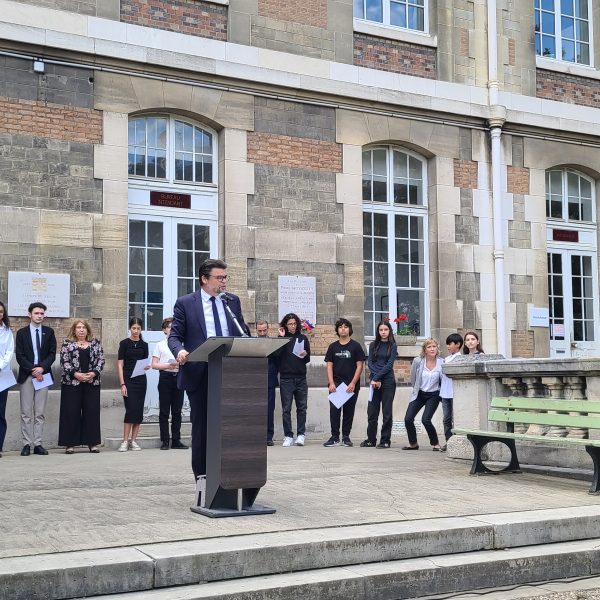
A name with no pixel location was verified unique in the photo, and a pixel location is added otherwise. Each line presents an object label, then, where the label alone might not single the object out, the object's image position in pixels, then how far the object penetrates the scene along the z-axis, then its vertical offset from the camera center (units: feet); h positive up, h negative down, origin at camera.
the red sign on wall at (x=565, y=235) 55.16 +7.25
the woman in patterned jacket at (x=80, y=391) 37.76 -1.23
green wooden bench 25.55 -1.90
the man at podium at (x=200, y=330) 22.07 +0.72
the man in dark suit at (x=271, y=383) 41.57 -1.10
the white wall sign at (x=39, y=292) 39.27 +2.98
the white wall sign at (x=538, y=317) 52.31 +2.24
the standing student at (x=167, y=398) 39.50 -1.63
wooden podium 20.67 -1.41
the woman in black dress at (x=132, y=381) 39.06 -0.88
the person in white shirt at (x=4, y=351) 36.24 +0.41
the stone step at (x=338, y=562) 15.98 -3.87
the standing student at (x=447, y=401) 38.50 -1.82
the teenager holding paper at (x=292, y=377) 41.11 -0.81
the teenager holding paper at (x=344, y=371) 40.93 -0.56
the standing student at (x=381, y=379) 40.52 -0.92
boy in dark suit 37.17 -0.23
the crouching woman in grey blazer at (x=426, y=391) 38.55 -1.40
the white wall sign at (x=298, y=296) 45.37 +3.09
